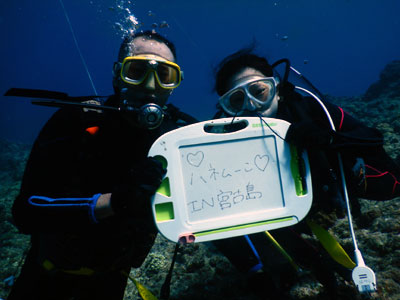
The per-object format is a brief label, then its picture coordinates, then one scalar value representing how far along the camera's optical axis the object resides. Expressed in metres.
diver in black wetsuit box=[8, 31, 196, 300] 0.62
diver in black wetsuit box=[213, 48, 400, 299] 0.68
